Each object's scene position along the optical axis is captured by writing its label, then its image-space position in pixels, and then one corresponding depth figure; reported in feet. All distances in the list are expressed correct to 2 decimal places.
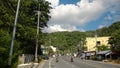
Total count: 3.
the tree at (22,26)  22.41
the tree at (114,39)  81.35
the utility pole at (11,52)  21.37
